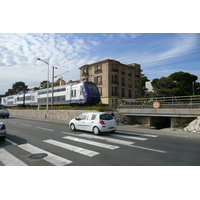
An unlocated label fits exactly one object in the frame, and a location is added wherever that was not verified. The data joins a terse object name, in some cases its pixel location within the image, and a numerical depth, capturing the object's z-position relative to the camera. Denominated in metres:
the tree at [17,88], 92.19
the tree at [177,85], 39.62
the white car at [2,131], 9.18
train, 22.58
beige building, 40.38
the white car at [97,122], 11.02
